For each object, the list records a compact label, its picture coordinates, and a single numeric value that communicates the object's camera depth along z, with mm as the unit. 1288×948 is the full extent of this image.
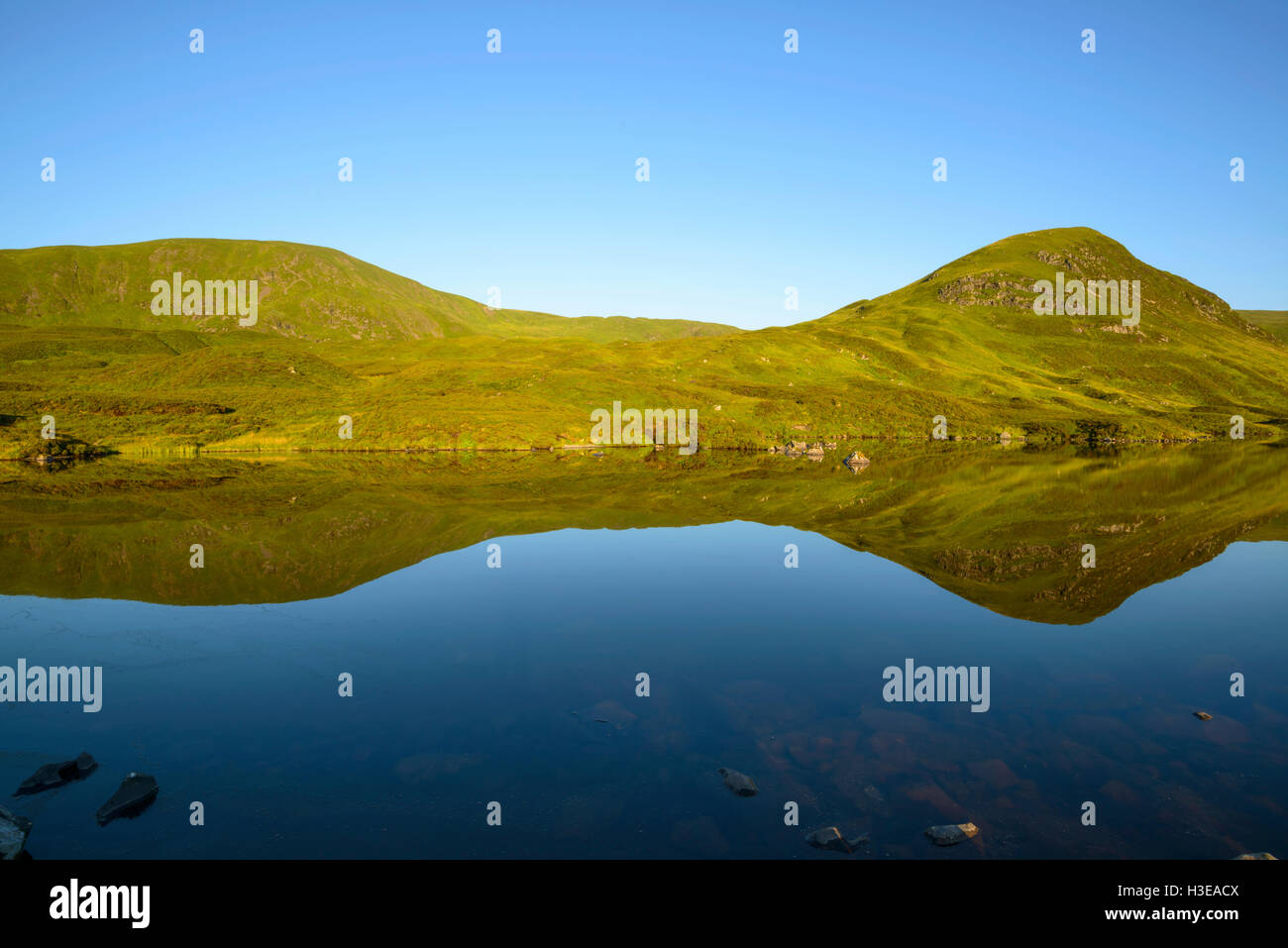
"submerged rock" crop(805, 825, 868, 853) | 12000
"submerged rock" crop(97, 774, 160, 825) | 12906
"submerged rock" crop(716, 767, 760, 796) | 13758
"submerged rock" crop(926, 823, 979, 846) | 12133
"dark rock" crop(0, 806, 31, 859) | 11102
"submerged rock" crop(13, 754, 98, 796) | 13922
